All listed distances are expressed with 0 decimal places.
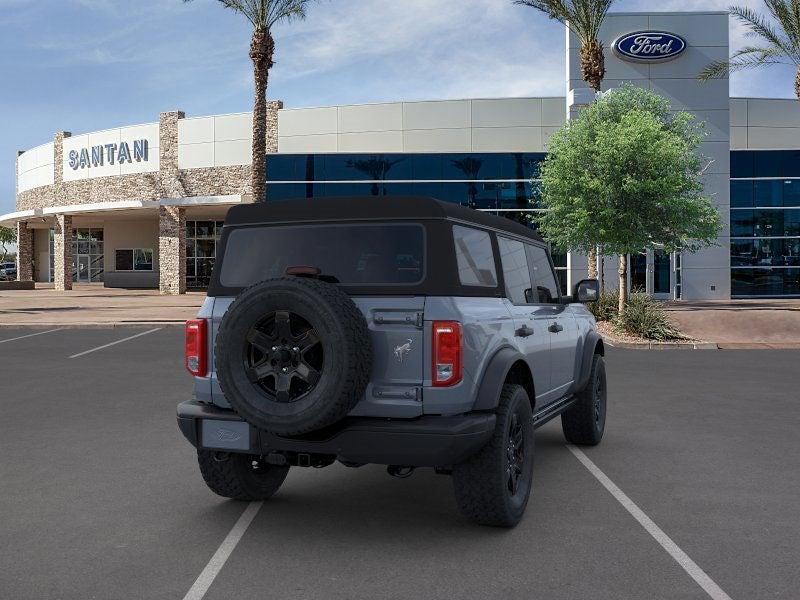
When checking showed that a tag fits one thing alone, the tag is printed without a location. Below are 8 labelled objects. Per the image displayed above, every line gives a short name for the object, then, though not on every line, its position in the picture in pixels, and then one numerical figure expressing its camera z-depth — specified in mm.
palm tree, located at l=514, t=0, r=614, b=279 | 26984
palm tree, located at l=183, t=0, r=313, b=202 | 27297
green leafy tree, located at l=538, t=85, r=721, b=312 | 22859
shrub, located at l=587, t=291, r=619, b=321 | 22359
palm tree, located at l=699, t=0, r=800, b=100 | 27375
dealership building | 33781
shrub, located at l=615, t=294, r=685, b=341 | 18375
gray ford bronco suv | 4312
